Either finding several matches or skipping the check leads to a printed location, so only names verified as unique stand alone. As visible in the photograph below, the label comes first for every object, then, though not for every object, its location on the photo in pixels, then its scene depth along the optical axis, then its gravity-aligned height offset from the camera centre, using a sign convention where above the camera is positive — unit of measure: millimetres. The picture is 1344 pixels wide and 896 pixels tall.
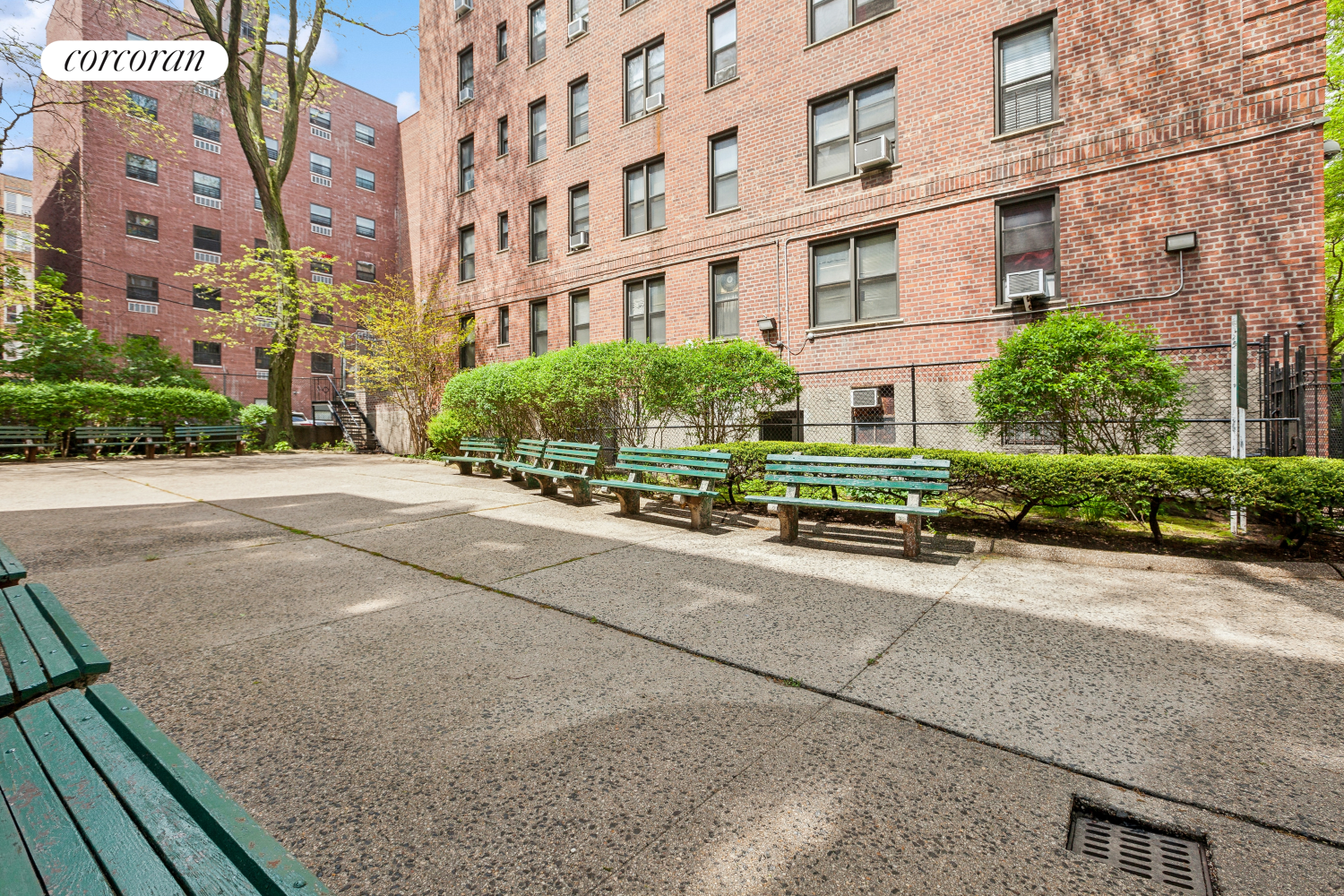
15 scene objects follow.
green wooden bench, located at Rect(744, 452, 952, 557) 5723 -483
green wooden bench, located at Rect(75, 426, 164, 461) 16312 +167
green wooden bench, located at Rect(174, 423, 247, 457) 17969 +182
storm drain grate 1831 -1388
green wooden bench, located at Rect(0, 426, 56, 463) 14820 +122
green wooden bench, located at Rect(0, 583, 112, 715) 1862 -724
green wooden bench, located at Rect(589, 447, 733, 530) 7145 -466
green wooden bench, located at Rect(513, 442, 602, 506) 8758 -494
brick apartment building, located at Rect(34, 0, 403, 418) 27938 +12331
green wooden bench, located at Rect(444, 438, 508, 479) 11766 -341
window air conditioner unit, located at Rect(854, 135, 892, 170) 11625 +5597
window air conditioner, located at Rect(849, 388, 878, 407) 11648 +688
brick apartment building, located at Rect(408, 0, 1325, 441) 8695 +5043
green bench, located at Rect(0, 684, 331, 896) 1125 -810
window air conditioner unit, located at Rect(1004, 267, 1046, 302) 10078 +2562
